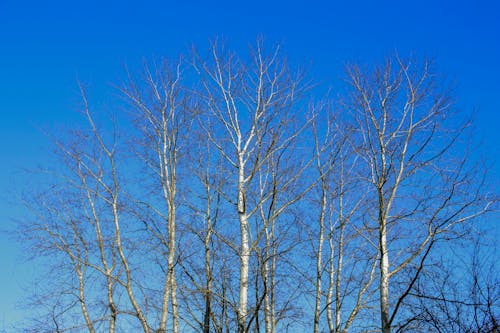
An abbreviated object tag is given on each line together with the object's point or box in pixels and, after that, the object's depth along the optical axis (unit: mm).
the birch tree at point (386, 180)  10328
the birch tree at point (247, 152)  10898
